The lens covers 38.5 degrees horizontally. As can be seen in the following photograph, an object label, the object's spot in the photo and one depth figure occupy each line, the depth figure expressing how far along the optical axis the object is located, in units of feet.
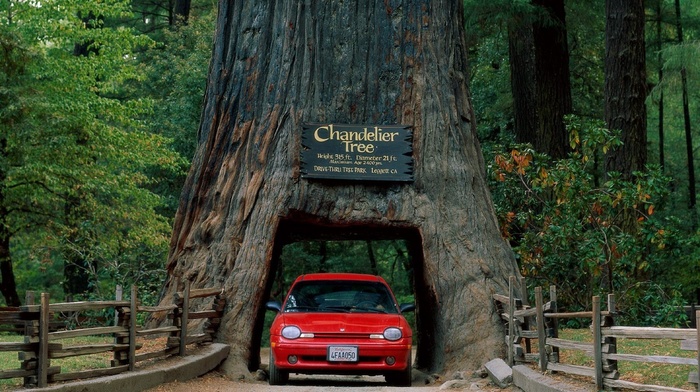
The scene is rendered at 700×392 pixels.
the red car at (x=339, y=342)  42.65
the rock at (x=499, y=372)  43.98
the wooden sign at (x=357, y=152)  55.83
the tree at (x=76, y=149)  83.05
